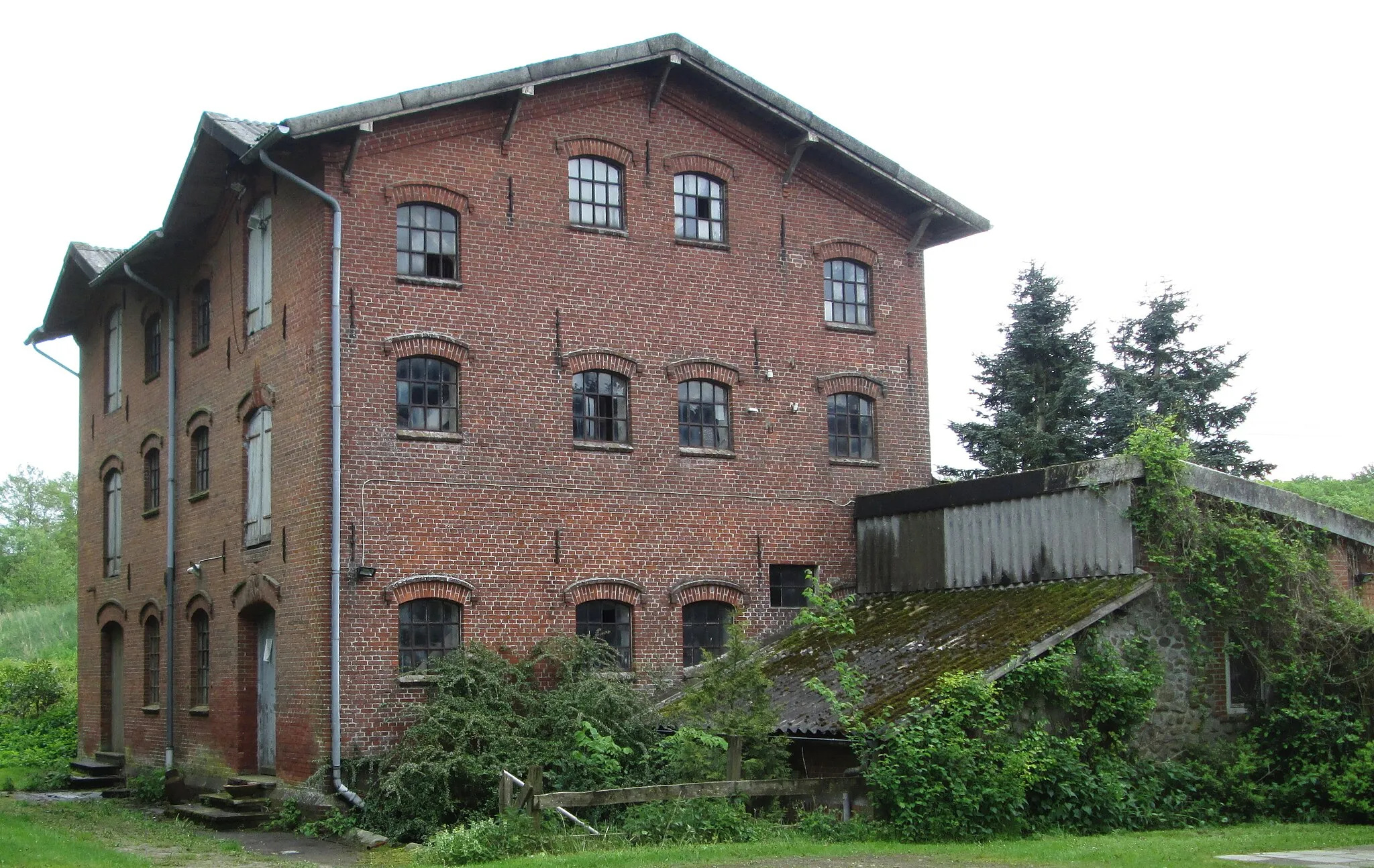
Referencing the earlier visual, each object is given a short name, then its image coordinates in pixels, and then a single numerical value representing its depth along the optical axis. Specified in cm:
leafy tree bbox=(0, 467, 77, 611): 6150
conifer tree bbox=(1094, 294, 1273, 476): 3009
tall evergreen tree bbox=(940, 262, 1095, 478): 3091
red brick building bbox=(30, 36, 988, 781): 1914
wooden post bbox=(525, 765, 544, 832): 1479
